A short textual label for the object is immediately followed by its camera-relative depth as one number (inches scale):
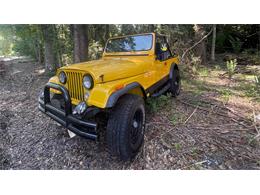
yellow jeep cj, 88.6
